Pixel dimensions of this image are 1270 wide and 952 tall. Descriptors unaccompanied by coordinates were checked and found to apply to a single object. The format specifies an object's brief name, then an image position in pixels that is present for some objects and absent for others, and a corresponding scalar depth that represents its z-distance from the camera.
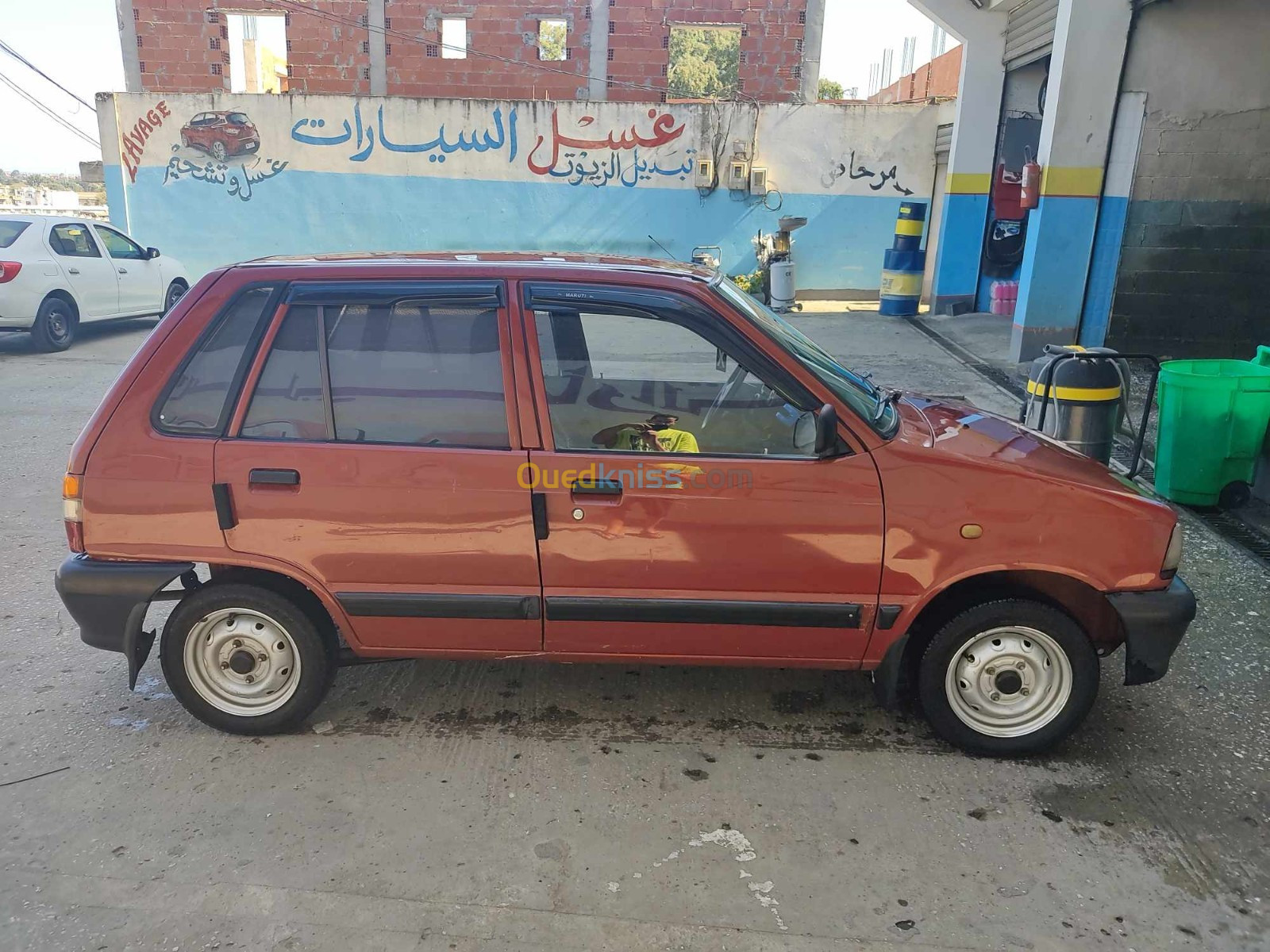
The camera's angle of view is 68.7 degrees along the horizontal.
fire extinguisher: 9.83
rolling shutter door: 11.45
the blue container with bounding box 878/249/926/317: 14.52
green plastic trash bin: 5.48
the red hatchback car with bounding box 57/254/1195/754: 3.06
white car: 10.84
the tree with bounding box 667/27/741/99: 54.62
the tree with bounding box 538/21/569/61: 26.22
